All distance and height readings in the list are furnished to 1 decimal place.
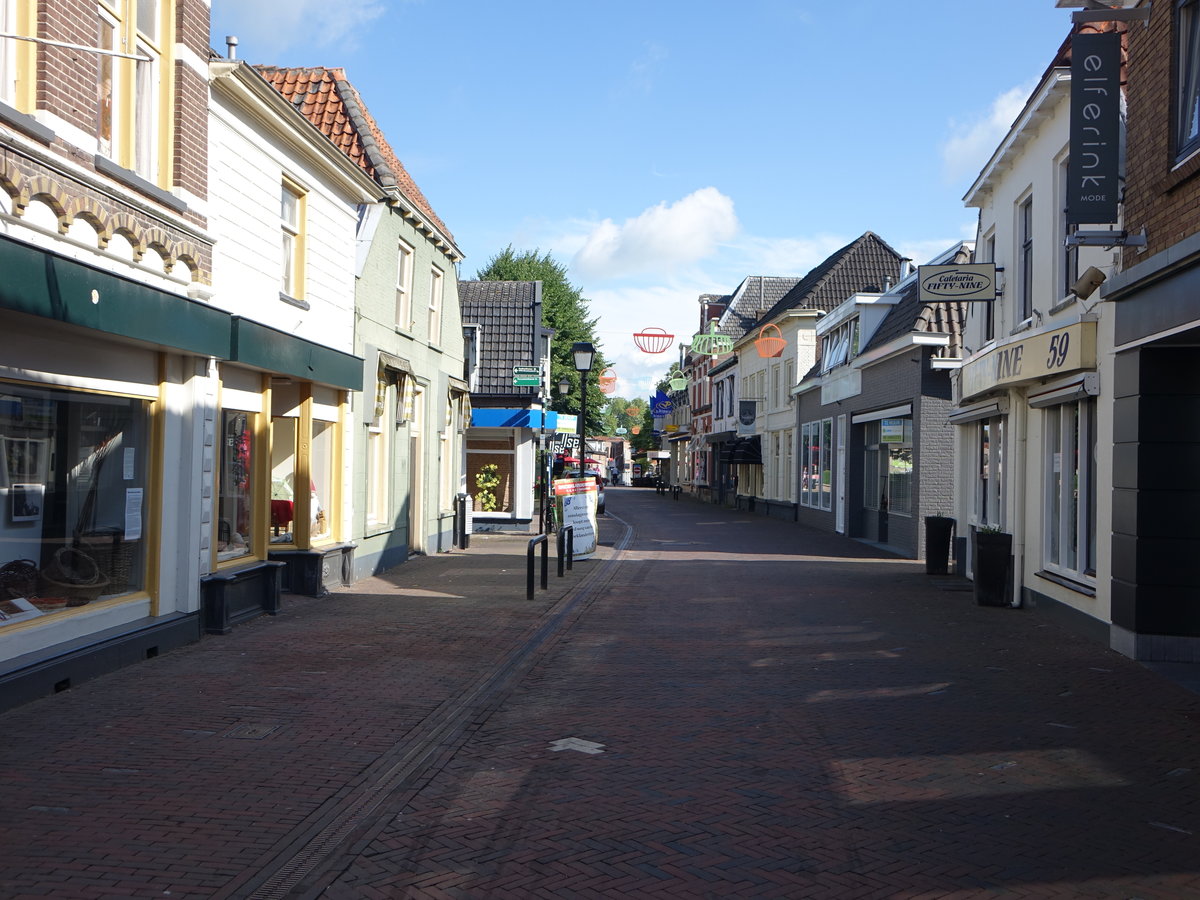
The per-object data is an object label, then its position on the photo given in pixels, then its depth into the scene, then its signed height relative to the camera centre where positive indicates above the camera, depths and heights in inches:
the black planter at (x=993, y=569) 555.8 -49.1
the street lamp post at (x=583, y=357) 873.6 +87.6
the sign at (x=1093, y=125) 414.3 +134.6
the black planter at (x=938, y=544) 724.7 -48.0
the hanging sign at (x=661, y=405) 2465.6 +141.5
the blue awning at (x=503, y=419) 1074.1 +44.6
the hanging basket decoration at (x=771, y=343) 1464.1 +171.9
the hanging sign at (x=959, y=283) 601.0 +105.9
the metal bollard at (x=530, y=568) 535.5 -54.5
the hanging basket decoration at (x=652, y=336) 1055.0 +126.9
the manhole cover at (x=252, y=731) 273.6 -69.9
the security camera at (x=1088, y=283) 431.5 +77.9
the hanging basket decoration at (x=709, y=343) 1439.5 +169.5
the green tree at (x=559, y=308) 1998.0 +295.5
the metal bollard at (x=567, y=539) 692.1 -50.0
